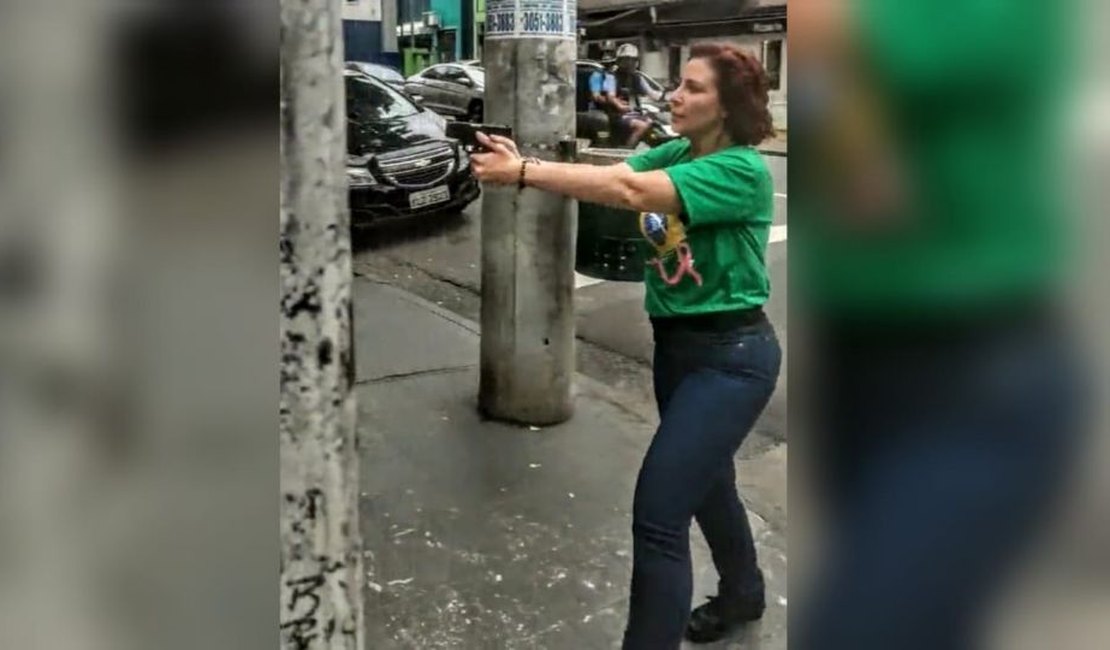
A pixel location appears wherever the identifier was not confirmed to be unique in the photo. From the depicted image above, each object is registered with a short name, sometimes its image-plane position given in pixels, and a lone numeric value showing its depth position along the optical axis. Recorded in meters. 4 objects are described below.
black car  7.20
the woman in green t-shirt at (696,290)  2.56
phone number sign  4.49
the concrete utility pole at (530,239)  4.57
